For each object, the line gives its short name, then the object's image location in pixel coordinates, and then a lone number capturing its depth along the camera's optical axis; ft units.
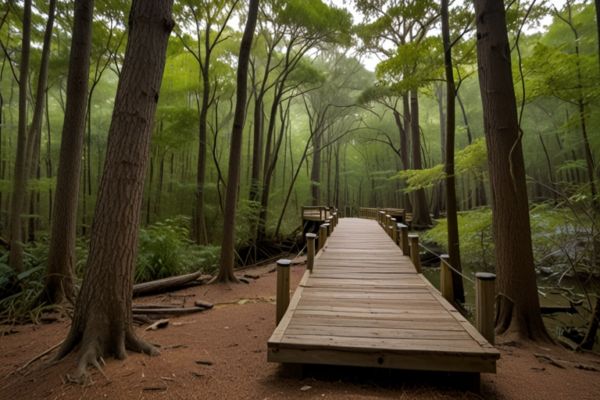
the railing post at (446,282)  11.02
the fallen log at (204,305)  14.99
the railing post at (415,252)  15.58
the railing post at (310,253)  15.37
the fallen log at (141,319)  12.26
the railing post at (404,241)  19.51
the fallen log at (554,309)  17.84
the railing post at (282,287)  9.53
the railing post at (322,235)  22.02
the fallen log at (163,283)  16.55
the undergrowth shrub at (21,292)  12.75
